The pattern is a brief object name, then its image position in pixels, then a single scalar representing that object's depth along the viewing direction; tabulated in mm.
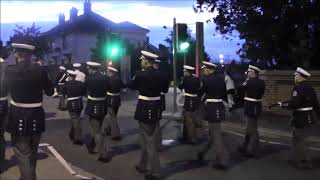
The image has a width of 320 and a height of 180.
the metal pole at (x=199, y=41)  15811
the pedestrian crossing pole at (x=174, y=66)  17658
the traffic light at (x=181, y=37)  17609
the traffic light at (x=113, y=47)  16783
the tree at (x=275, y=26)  18907
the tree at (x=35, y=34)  54860
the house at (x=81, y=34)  63639
